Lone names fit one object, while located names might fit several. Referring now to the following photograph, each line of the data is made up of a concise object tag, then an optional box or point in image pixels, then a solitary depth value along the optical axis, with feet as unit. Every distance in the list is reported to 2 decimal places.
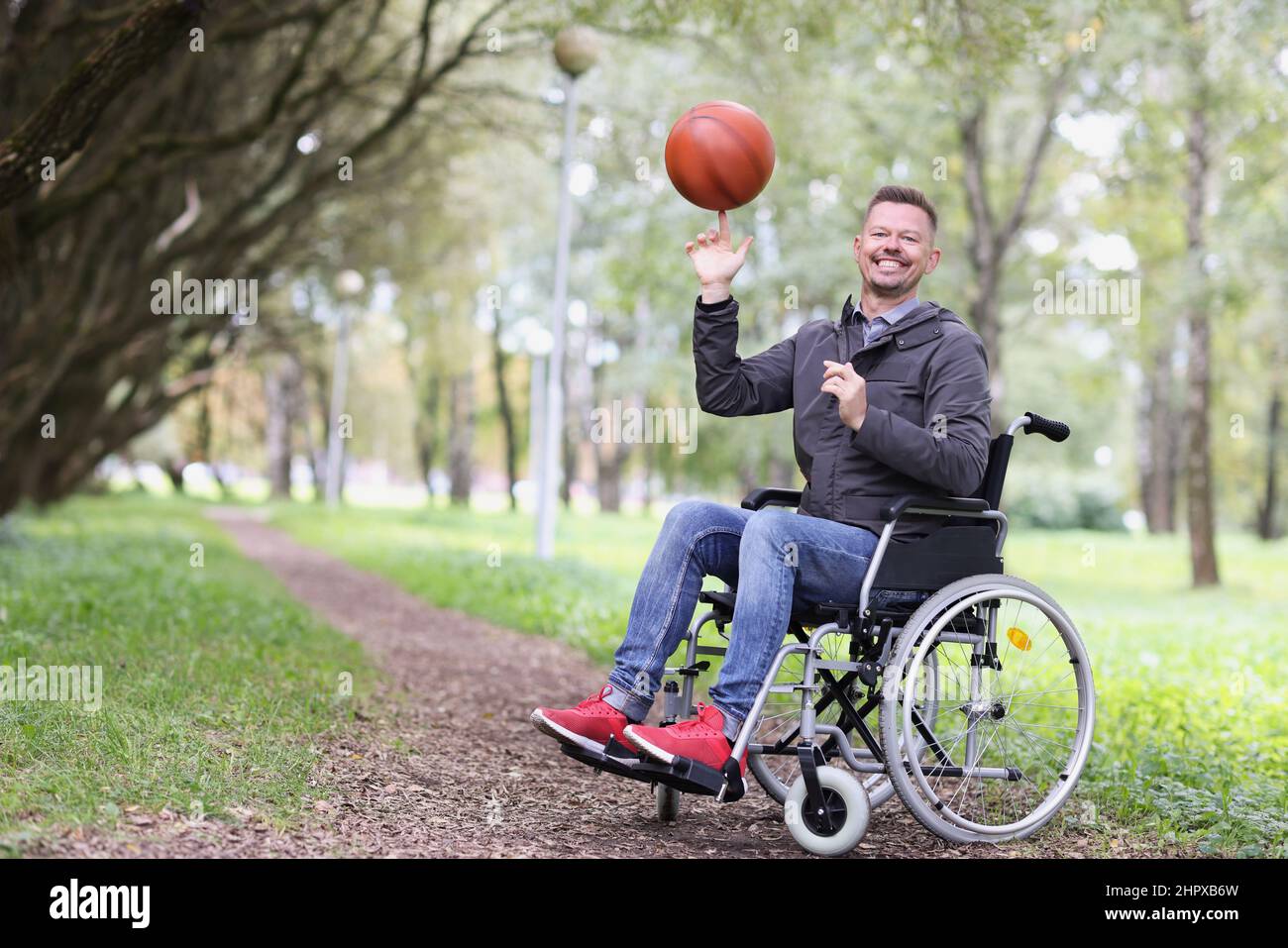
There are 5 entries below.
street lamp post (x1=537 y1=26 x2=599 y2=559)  34.47
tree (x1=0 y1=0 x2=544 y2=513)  18.89
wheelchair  11.76
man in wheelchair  11.97
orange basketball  13.94
